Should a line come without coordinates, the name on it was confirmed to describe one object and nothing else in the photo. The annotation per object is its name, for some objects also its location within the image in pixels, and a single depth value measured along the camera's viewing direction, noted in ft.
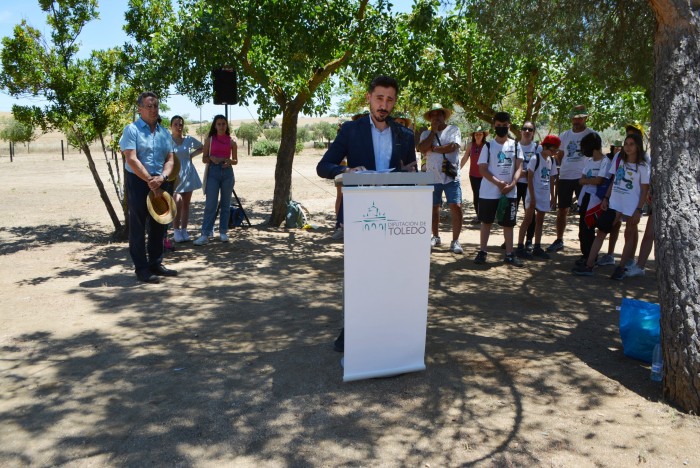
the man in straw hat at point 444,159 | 30.07
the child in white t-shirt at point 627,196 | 23.86
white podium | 12.55
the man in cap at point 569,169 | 30.66
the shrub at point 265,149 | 134.92
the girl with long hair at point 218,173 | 31.45
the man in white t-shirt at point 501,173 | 26.25
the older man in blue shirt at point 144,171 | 22.53
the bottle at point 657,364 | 13.67
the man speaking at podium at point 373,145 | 14.82
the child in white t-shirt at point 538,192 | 28.48
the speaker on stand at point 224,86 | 31.68
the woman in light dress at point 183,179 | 31.35
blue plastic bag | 14.90
